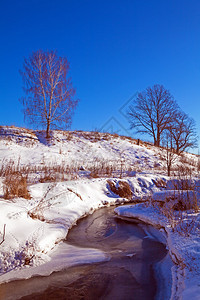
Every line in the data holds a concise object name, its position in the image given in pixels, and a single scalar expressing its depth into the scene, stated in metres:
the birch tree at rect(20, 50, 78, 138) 16.34
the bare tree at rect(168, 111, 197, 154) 27.83
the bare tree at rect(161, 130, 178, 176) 9.94
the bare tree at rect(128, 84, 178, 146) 27.61
